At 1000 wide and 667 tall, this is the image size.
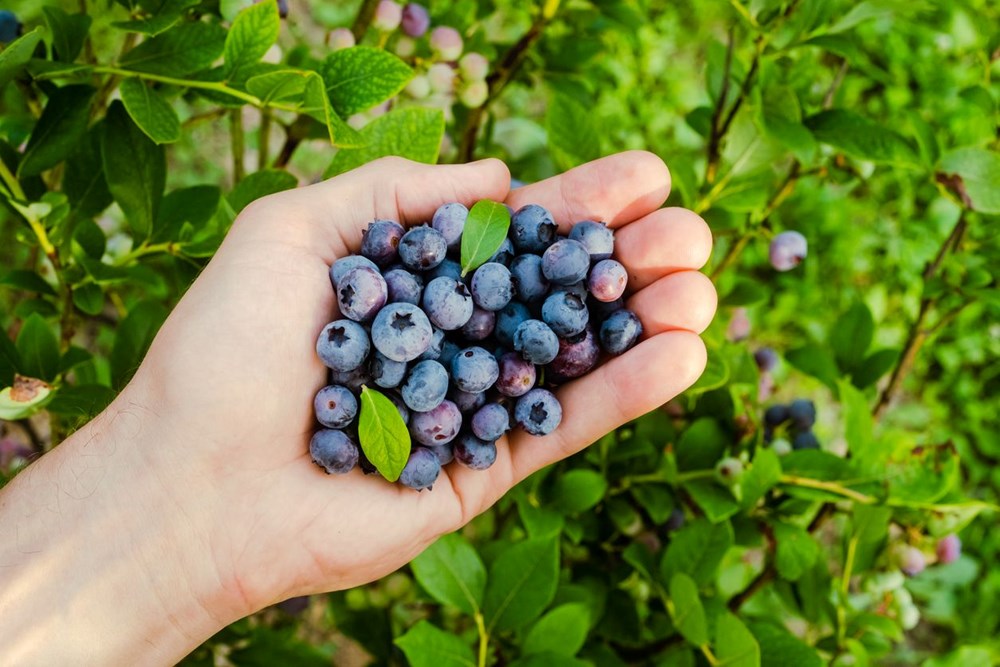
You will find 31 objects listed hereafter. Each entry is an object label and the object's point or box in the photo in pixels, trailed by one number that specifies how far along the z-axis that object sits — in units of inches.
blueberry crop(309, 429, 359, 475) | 14.8
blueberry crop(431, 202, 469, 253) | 15.6
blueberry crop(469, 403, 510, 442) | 15.2
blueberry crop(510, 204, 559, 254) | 15.8
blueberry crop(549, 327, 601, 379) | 15.5
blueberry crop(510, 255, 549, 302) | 15.7
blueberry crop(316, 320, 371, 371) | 14.8
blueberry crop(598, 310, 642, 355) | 15.6
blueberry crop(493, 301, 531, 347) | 15.7
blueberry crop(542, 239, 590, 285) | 15.2
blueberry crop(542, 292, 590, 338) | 15.2
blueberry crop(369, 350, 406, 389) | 15.0
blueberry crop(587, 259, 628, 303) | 15.6
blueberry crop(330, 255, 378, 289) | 15.2
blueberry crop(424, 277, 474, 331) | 15.1
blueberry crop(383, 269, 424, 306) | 15.2
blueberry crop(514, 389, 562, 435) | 15.3
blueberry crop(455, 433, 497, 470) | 15.3
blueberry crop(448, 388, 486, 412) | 15.4
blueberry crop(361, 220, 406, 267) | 15.4
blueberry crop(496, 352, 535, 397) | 15.3
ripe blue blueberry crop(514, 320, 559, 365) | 15.1
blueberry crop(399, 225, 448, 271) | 15.2
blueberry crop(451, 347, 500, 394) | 15.1
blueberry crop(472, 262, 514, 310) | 15.3
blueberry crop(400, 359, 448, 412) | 14.9
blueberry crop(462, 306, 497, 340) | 15.6
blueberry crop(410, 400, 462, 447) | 15.0
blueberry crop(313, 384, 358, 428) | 14.8
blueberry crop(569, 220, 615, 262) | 15.8
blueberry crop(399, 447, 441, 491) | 14.9
